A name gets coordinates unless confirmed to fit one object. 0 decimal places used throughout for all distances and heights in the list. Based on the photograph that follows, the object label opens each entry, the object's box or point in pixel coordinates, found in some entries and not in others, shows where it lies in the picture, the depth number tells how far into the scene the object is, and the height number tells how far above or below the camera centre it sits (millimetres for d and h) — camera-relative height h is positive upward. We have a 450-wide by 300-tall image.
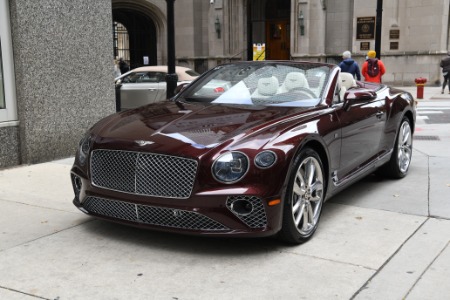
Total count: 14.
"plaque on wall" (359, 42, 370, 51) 25438 +373
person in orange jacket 14078 -381
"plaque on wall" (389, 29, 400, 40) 25156 +939
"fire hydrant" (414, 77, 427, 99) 19422 -1171
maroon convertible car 4043 -786
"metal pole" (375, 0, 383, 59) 14211 +768
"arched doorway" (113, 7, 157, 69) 30250 +1166
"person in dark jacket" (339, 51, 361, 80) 13711 -289
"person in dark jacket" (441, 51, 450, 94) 21148 -569
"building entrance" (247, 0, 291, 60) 29672 +1635
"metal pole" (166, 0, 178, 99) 9820 +45
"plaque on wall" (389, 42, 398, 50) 25298 +400
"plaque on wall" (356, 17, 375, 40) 25131 +1189
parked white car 15148 -771
